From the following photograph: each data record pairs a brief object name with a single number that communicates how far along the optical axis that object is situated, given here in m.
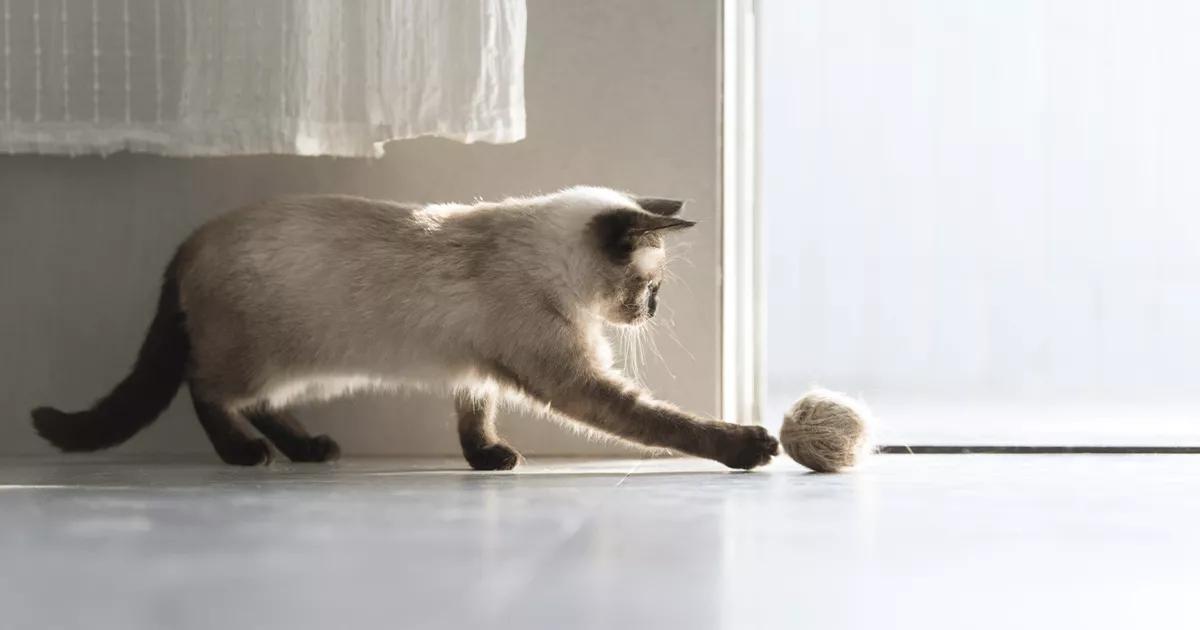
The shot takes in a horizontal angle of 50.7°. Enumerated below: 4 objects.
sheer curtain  2.65
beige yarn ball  2.25
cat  2.24
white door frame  2.94
